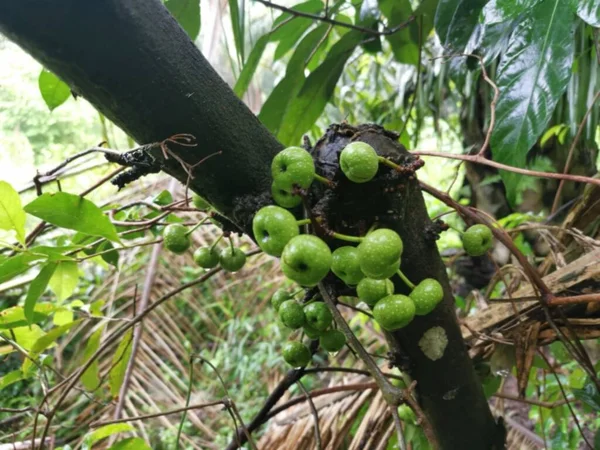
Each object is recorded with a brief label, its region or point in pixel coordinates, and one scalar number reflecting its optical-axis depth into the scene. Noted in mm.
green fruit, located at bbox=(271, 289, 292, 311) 443
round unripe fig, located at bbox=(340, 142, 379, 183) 316
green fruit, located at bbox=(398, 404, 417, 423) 611
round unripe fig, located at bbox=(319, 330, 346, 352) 420
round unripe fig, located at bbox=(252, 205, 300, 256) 318
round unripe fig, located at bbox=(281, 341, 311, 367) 455
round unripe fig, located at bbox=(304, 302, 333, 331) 382
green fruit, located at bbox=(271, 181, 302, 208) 335
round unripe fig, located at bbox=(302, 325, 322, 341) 400
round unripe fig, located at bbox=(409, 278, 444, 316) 360
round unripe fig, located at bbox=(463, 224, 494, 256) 428
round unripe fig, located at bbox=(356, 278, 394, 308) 347
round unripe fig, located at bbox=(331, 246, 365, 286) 335
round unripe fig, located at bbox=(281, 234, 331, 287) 300
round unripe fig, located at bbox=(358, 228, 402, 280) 305
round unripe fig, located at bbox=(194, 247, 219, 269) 485
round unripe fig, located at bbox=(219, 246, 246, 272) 476
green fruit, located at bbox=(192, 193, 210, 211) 477
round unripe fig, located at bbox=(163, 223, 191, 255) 466
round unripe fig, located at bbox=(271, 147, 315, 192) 320
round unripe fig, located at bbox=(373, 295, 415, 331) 336
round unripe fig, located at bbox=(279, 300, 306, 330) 388
